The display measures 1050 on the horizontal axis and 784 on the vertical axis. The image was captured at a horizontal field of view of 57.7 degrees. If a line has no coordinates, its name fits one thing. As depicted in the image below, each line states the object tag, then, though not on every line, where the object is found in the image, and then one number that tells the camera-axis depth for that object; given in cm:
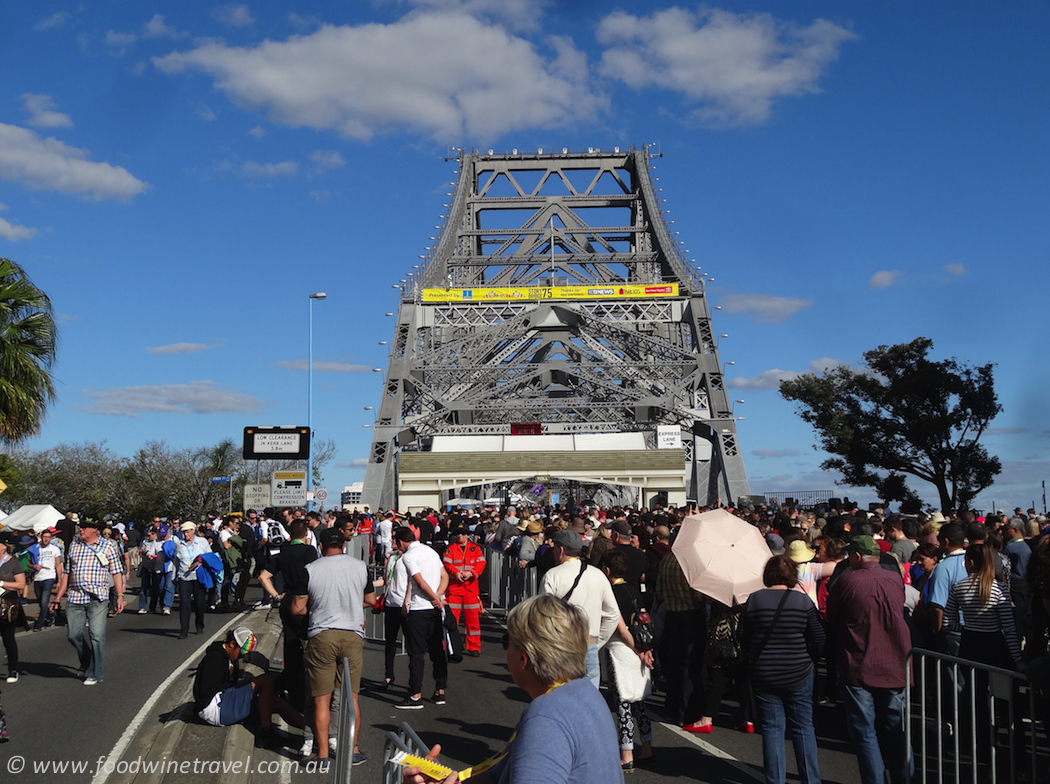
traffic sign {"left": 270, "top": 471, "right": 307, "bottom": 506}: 2809
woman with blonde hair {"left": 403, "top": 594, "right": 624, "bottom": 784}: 284
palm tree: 1772
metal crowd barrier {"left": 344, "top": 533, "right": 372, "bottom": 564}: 1936
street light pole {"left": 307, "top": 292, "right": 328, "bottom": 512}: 3975
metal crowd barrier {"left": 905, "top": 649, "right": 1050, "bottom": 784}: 589
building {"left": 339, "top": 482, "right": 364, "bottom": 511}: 8425
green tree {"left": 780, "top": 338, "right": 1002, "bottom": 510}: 4162
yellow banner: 6506
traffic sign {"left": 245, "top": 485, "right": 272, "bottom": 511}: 2973
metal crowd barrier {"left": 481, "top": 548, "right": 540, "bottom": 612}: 1534
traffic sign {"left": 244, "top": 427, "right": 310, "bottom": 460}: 2995
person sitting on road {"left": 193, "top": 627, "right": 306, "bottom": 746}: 819
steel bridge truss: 5888
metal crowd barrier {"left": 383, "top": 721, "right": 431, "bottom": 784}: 365
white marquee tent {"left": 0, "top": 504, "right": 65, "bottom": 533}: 3864
